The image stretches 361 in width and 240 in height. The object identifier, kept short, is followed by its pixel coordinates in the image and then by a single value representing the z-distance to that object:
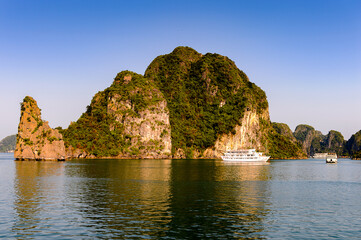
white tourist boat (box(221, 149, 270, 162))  181.73
